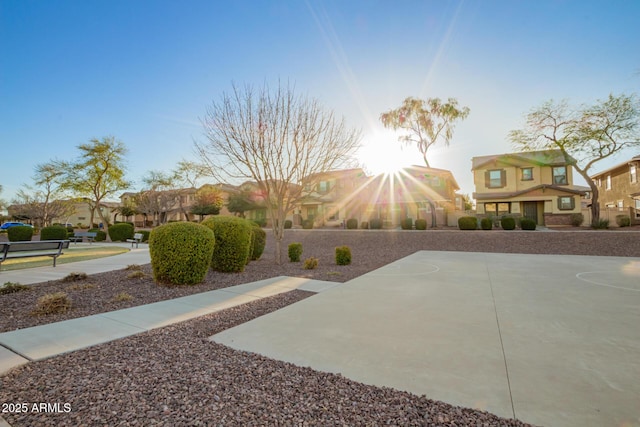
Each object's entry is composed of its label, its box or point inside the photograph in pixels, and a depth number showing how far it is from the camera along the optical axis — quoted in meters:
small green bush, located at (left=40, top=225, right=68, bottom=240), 22.12
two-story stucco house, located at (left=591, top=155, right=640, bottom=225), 21.08
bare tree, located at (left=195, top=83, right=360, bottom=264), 9.83
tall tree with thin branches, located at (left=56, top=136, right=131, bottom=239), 29.17
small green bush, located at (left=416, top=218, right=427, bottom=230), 21.78
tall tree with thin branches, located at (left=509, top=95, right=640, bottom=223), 19.08
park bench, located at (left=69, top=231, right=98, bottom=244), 22.42
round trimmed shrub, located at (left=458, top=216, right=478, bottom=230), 19.75
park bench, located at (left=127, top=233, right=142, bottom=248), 19.43
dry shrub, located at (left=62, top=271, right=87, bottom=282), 7.14
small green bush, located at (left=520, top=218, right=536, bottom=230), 18.36
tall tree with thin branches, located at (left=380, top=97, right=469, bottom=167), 31.19
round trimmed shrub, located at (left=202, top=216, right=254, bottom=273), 8.29
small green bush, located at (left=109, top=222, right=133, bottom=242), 24.97
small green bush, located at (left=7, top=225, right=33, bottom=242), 21.64
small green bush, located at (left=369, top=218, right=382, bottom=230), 23.72
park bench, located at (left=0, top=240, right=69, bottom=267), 8.26
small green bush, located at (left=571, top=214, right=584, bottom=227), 20.42
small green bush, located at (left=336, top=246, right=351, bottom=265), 10.38
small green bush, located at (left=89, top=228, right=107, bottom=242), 25.90
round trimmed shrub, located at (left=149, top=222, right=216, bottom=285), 6.51
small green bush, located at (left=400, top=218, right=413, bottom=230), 23.00
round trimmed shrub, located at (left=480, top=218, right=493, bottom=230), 19.41
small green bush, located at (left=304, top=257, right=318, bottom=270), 9.65
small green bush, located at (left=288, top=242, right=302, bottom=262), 11.02
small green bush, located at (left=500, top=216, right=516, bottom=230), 19.23
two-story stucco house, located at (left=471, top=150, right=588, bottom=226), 23.52
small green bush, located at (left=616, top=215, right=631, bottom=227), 18.58
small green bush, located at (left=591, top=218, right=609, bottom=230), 18.33
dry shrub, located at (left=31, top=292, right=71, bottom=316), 4.69
